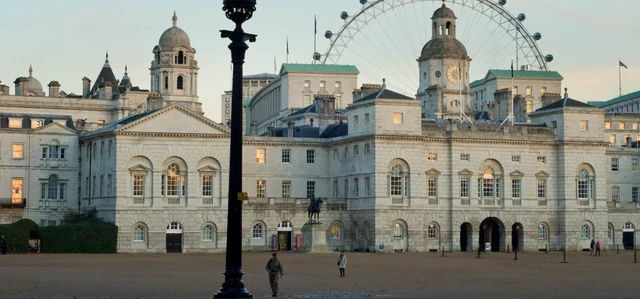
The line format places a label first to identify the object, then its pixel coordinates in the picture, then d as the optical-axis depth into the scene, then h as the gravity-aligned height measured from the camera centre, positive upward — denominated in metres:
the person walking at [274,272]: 46.75 -1.23
